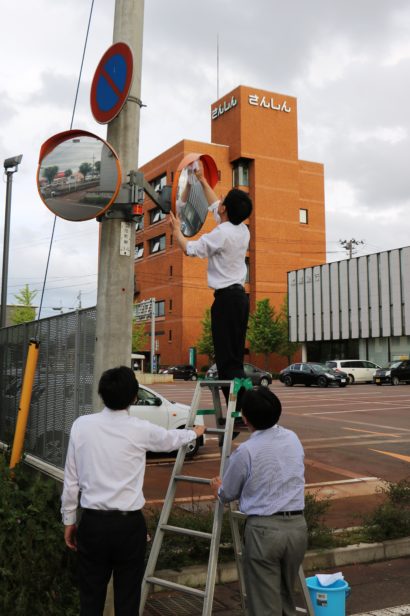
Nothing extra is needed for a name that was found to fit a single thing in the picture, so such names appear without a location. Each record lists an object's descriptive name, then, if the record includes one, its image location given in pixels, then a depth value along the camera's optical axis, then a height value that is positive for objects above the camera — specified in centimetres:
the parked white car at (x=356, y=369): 4162 +2
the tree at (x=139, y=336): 6688 +354
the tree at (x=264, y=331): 5966 +364
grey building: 4994 +541
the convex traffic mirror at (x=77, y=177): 436 +135
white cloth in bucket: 421 -144
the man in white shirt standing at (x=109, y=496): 327 -69
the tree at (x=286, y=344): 6103 +248
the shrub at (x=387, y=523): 666 -169
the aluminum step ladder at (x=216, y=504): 381 -89
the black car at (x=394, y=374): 3862 -28
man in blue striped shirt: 345 -76
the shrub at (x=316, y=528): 628 -165
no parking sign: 457 +219
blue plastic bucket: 408 -154
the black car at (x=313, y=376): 3759 -42
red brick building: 6359 +1707
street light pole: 1615 +384
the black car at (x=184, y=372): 5503 -35
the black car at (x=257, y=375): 3400 -36
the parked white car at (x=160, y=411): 1303 -92
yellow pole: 575 -36
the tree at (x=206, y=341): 5912 +265
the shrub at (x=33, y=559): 396 -129
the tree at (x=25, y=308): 5891 +579
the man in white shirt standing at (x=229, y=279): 455 +68
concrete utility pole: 455 +83
